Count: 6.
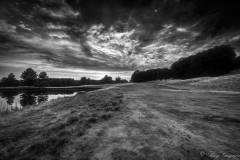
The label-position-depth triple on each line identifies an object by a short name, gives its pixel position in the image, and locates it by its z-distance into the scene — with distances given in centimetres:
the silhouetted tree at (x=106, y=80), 12619
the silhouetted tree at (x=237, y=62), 5812
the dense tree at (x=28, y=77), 5459
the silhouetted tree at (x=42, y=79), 5859
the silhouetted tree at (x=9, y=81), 6200
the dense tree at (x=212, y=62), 4341
